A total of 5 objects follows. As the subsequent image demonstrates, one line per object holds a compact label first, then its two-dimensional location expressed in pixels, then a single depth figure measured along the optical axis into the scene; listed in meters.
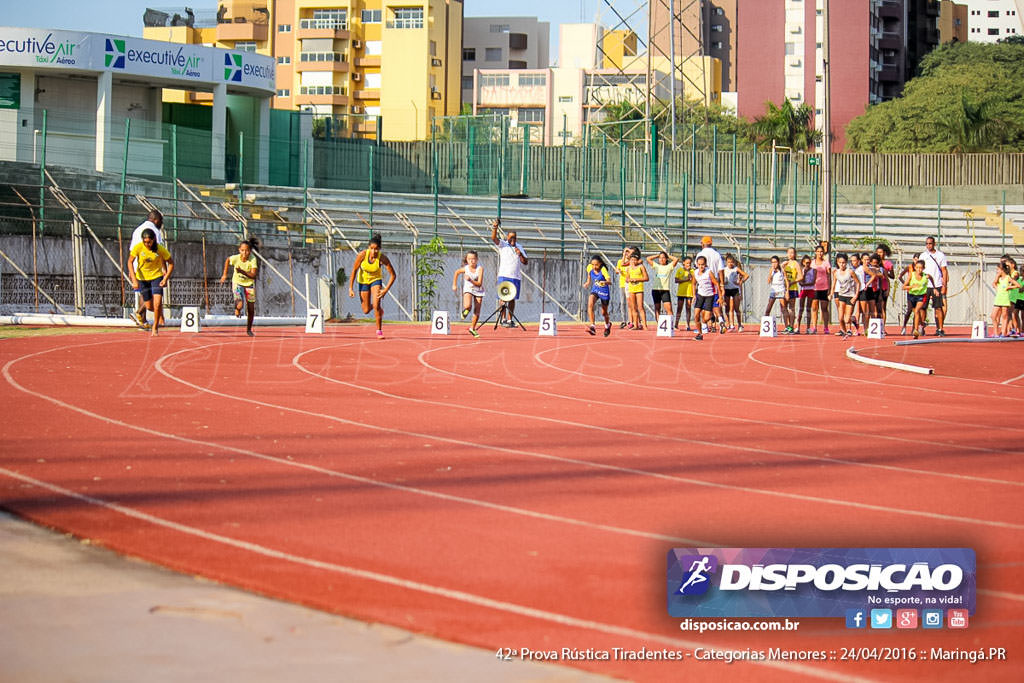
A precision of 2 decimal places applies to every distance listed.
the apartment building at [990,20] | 132.75
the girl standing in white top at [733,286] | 28.95
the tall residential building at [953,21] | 118.25
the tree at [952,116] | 73.31
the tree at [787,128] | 89.00
